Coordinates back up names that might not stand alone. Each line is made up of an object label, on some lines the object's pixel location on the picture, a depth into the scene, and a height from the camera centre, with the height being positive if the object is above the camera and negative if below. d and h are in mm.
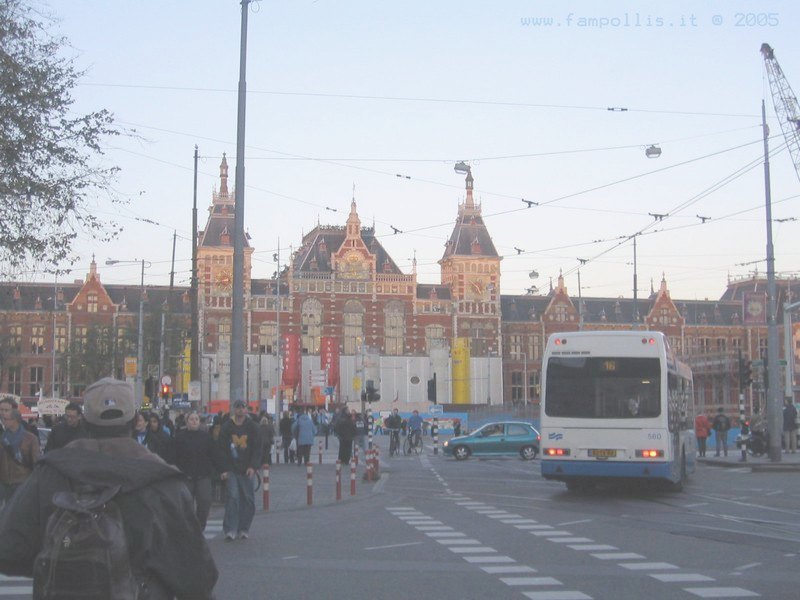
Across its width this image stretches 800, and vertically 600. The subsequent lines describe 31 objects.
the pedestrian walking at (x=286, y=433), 36281 -752
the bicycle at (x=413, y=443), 44750 -1293
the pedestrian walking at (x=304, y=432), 32812 -670
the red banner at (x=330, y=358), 80312 +3689
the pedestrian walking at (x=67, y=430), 14055 -275
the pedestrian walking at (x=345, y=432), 32906 -644
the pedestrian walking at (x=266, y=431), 15136 -460
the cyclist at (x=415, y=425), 44969 -601
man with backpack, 4156 -456
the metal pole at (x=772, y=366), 32438 +1368
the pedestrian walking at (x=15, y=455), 13094 -548
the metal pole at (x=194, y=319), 31953 +2565
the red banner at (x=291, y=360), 70688 +3059
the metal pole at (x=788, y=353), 43469 +2338
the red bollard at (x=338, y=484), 21250 -1376
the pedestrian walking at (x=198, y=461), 13875 -636
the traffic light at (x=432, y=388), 45734 +879
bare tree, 17797 +4229
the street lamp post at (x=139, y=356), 42594 +2143
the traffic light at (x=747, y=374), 36562 +1243
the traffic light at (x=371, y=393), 37344 +555
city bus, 20391 +63
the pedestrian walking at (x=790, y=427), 39000 -475
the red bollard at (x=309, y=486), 19328 -1319
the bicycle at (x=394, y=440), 44344 -1157
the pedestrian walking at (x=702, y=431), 38500 -620
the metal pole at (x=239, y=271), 20436 +2484
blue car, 39656 -1082
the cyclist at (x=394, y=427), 43953 -645
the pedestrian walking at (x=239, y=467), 14305 -730
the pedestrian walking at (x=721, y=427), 38250 -484
